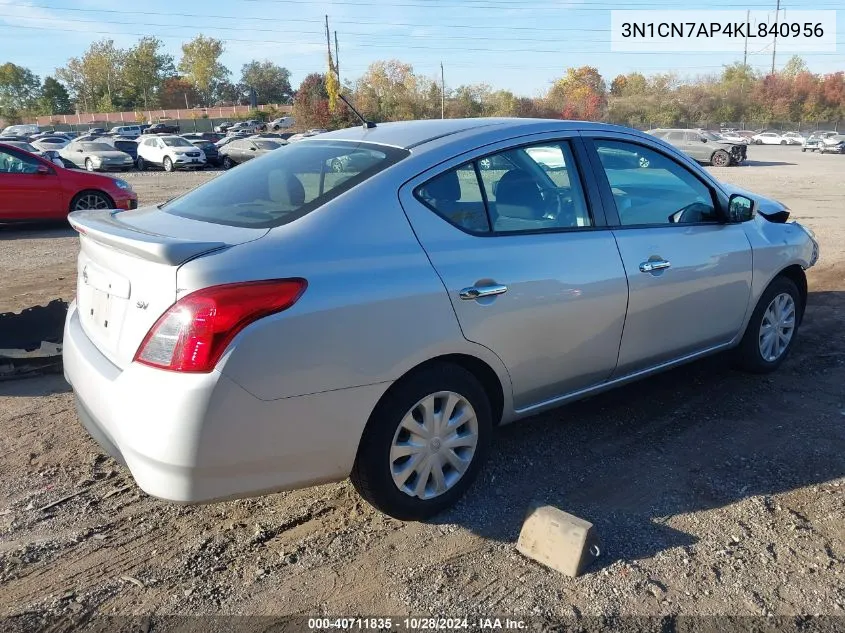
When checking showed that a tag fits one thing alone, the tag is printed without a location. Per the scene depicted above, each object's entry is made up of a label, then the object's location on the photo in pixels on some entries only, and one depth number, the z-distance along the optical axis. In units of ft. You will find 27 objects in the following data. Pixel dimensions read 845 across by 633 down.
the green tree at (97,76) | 320.91
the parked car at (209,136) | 140.36
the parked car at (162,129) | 193.67
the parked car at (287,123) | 191.83
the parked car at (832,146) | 152.05
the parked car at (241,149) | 102.58
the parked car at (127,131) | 183.07
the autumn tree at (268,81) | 378.53
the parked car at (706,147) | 104.27
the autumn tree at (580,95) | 244.63
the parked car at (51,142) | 120.04
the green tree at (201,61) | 313.94
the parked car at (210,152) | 109.91
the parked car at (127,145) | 114.62
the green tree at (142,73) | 322.75
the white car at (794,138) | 201.46
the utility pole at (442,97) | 203.77
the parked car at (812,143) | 157.68
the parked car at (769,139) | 202.80
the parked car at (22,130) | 200.42
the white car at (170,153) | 105.09
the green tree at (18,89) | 340.80
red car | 36.50
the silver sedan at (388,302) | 8.21
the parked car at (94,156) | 103.65
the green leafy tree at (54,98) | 329.72
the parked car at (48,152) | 94.39
